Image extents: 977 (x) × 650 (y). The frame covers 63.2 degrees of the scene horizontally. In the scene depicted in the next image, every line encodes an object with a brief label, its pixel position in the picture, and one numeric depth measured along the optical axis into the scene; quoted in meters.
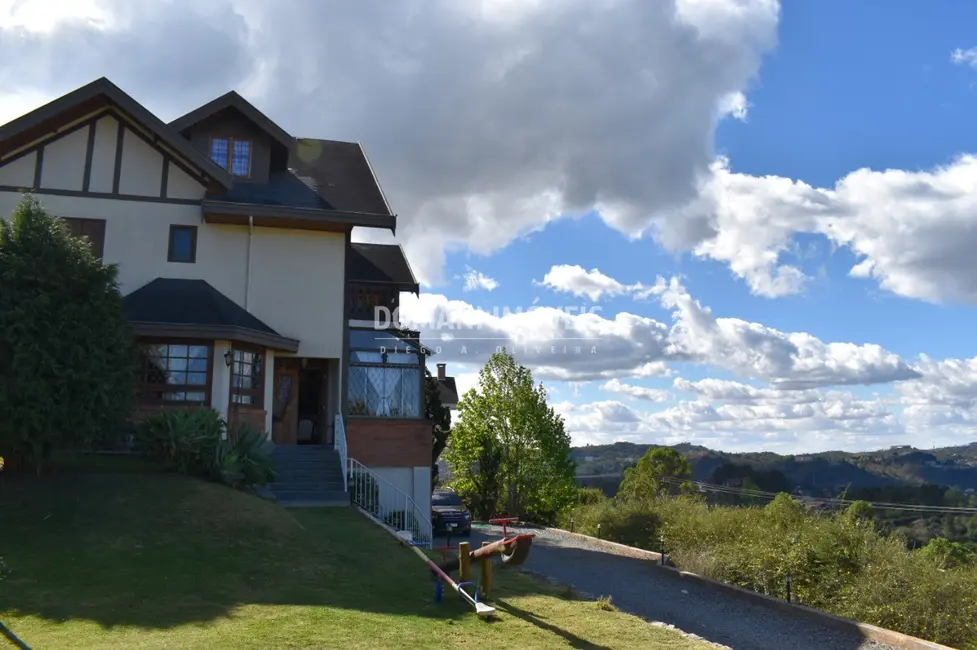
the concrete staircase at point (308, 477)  16.75
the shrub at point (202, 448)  15.07
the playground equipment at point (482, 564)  8.66
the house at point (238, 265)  18.11
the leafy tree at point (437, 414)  25.05
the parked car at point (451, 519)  23.12
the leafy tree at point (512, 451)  30.39
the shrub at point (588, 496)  31.27
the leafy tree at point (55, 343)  12.87
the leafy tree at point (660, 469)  37.97
